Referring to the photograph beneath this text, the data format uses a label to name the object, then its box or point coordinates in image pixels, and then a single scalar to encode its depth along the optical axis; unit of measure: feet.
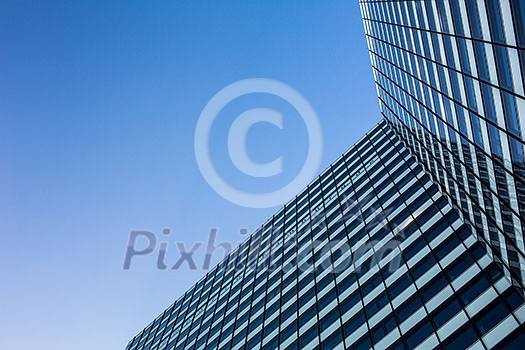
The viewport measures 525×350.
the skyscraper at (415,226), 69.51
